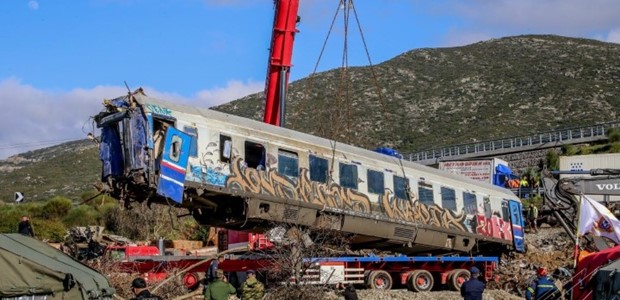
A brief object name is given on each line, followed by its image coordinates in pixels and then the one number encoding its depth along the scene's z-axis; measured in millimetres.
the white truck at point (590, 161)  44688
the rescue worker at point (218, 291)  13680
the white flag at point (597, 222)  21147
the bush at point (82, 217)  37875
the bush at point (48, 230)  32812
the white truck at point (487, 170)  42869
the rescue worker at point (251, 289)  15531
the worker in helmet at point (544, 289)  15328
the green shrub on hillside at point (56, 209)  39188
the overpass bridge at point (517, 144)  60781
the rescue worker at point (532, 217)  33375
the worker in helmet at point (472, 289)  14891
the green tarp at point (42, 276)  10518
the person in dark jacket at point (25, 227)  22312
